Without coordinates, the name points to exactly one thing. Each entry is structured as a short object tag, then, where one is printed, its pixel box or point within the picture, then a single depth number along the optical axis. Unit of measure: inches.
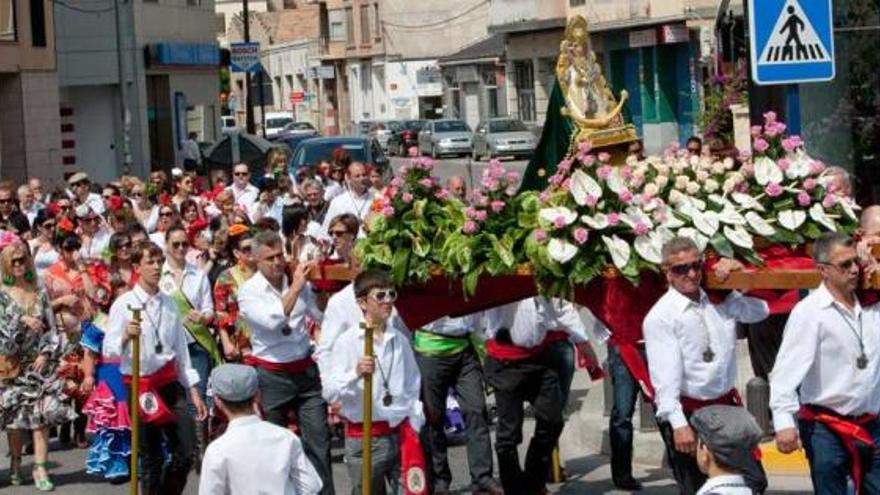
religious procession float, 400.2
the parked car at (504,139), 2176.4
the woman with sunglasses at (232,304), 555.5
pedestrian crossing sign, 456.1
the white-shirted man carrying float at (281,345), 465.1
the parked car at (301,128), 2650.6
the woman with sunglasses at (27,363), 560.1
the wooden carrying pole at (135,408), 424.8
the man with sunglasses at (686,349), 377.1
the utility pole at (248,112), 2085.4
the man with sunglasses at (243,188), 906.1
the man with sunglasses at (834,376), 361.1
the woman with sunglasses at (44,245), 723.4
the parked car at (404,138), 2487.7
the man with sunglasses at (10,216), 878.4
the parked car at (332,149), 1304.5
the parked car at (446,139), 2354.8
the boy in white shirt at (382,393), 407.8
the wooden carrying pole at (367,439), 371.2
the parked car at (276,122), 3065.9
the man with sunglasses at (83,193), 893.8
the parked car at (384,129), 2683.6
